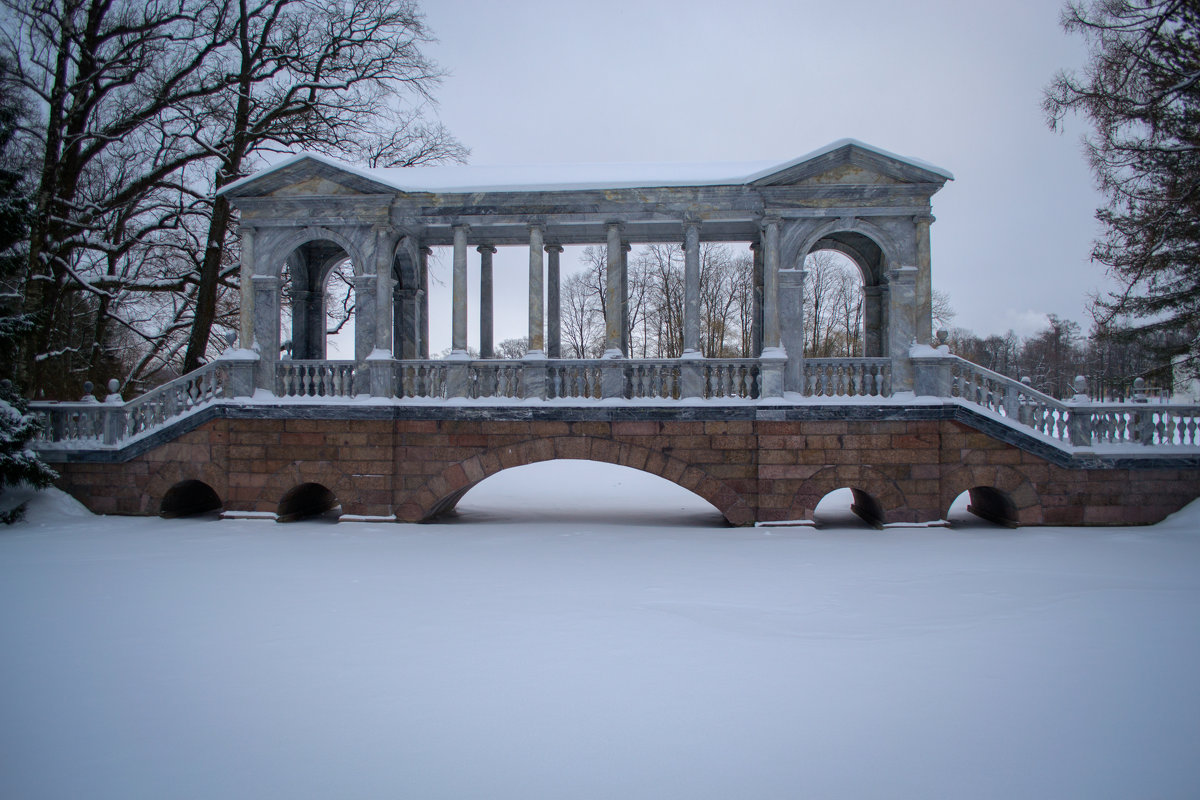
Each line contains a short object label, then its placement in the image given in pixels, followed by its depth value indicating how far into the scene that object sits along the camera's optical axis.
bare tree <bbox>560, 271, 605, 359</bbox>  35.38
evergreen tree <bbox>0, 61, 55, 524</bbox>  11.30
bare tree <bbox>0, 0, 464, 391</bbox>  15.35
